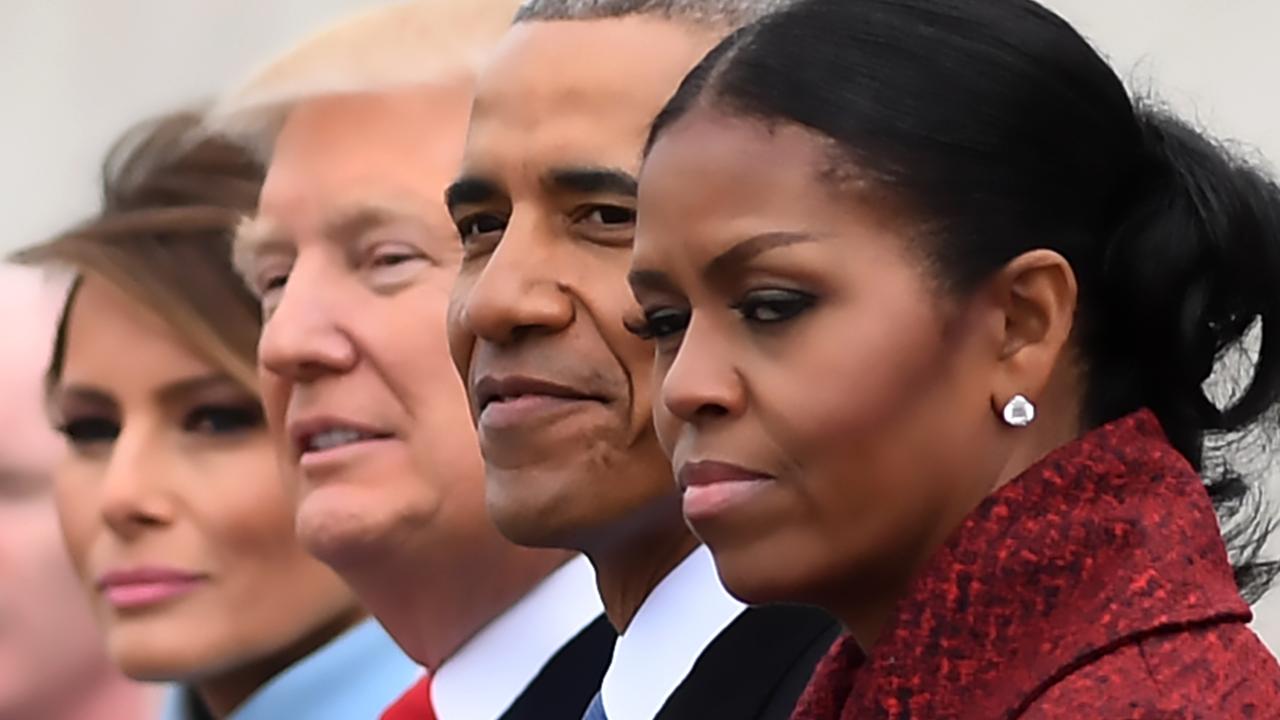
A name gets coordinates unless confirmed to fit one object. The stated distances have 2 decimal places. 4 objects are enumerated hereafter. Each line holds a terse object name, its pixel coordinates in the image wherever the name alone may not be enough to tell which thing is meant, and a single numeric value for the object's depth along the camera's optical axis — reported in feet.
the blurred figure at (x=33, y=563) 23.50
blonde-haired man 20.54
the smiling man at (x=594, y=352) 19.65
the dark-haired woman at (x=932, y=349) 18.91
